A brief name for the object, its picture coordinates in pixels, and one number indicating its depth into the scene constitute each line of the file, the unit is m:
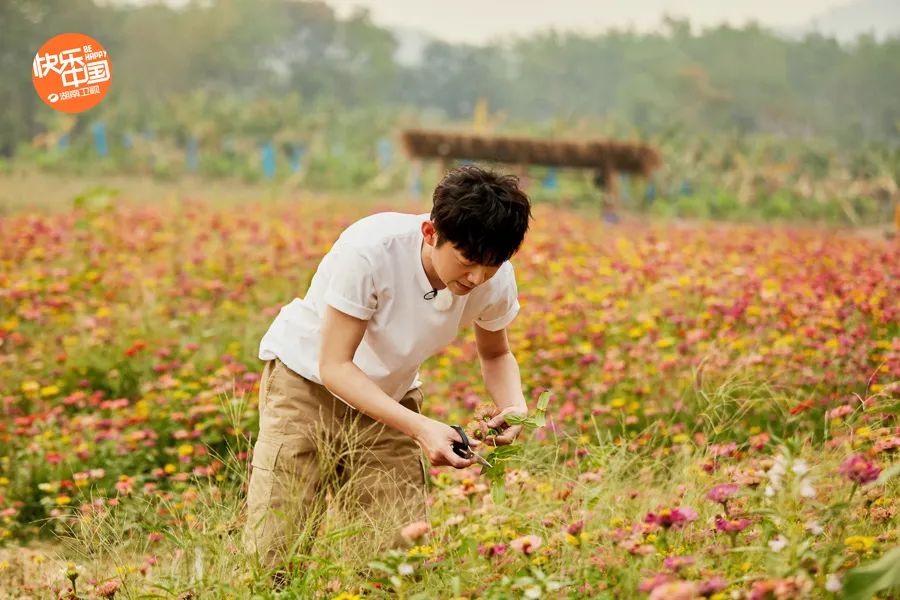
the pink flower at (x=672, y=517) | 6.00
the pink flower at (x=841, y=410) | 6.61
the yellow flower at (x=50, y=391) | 7.83
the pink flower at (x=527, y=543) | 6.06
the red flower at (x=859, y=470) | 5.98
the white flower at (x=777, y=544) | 5.96
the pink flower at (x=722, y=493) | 6.12
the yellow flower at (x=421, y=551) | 6.08
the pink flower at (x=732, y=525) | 6.08
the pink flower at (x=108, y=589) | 6.27
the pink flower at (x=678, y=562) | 5.94
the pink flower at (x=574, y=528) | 6.14
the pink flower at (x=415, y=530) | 6.05
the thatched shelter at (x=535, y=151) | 26.02
